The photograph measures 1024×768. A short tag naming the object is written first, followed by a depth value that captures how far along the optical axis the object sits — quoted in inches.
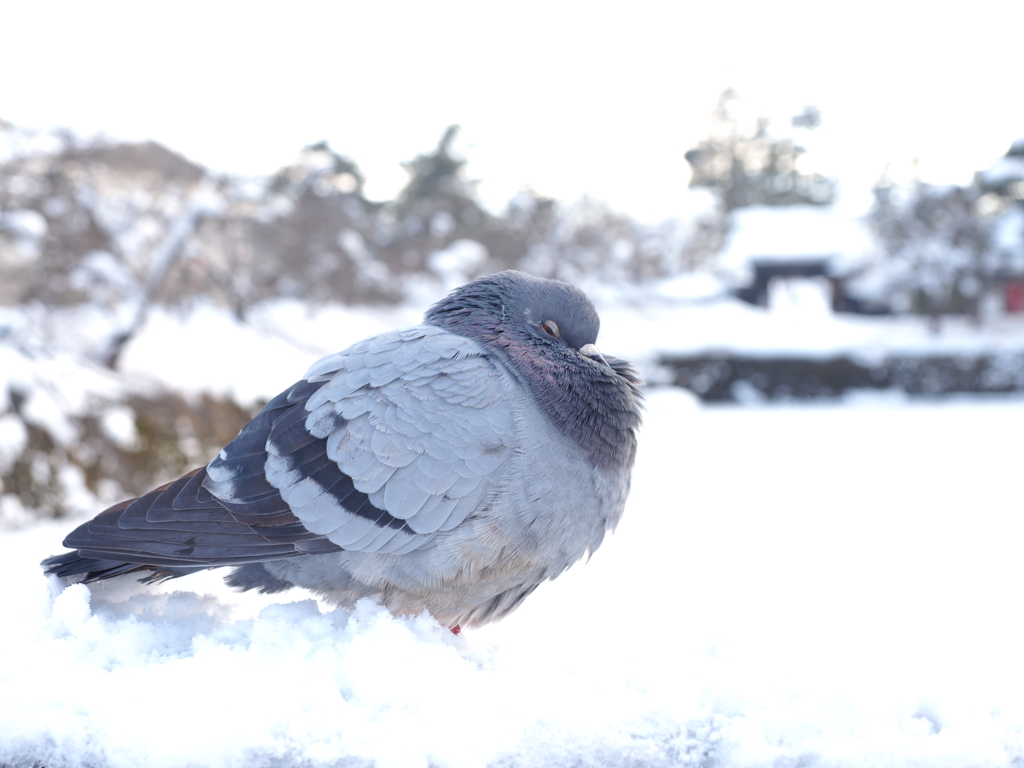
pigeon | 66.4
